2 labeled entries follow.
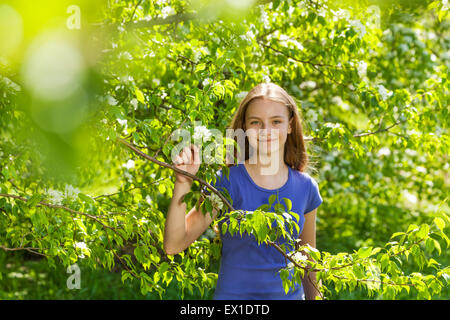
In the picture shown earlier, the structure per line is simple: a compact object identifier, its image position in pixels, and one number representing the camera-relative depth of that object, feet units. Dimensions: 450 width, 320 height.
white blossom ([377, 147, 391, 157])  17.47
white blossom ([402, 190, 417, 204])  19.03
